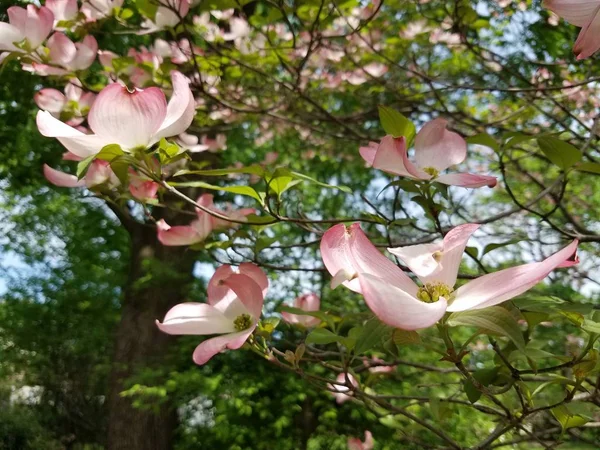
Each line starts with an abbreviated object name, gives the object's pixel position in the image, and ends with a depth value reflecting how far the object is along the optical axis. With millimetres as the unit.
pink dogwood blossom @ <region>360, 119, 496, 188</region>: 476
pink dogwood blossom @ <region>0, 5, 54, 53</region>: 721
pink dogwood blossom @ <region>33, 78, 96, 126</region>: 856
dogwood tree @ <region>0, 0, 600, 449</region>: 320
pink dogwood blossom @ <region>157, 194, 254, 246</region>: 705
